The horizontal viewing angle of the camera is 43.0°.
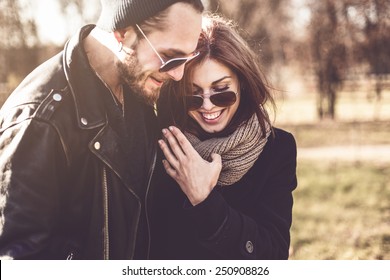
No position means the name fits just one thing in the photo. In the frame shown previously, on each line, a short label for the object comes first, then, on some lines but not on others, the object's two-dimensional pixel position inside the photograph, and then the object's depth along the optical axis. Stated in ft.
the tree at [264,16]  53.06
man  6.07
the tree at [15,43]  22.81
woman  7.80
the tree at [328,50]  47.91
